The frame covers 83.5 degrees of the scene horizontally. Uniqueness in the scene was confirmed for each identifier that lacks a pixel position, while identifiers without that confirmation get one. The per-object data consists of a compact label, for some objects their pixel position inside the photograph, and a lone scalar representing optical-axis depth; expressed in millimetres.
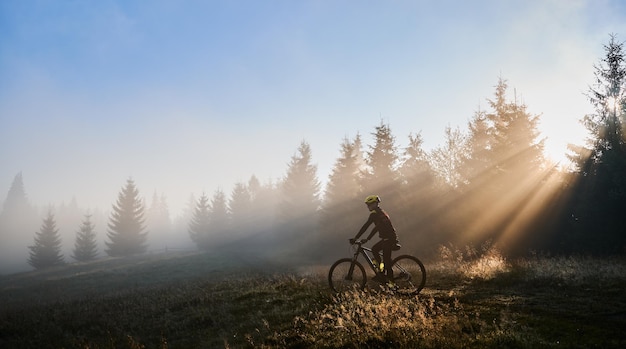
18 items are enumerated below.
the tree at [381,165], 33312
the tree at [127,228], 63688
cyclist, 9883
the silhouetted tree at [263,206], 68938
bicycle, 9906
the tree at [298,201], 47156
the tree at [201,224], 72625
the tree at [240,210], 68625
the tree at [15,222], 98188
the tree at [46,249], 59750
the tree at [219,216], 70206
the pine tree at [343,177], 41031
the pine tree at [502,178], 23156
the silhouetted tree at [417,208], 27531
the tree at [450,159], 35050
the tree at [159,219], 130688
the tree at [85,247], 63969
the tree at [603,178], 18516
